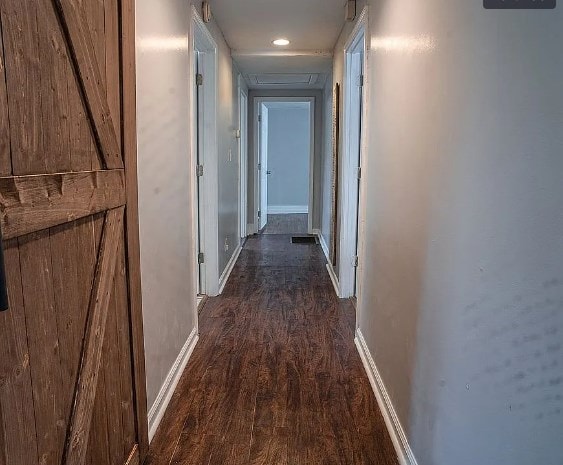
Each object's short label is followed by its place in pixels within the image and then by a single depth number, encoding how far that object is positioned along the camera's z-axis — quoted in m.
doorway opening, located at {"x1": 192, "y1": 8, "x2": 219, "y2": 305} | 3.62
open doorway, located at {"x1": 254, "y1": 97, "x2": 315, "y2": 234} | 9.76
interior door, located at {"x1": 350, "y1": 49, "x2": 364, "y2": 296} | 3.57
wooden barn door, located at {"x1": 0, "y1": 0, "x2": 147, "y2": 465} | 0.92
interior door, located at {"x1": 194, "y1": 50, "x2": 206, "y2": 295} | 3.62
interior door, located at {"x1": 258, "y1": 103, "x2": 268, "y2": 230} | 7.26
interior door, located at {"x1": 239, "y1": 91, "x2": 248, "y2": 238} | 6.05
